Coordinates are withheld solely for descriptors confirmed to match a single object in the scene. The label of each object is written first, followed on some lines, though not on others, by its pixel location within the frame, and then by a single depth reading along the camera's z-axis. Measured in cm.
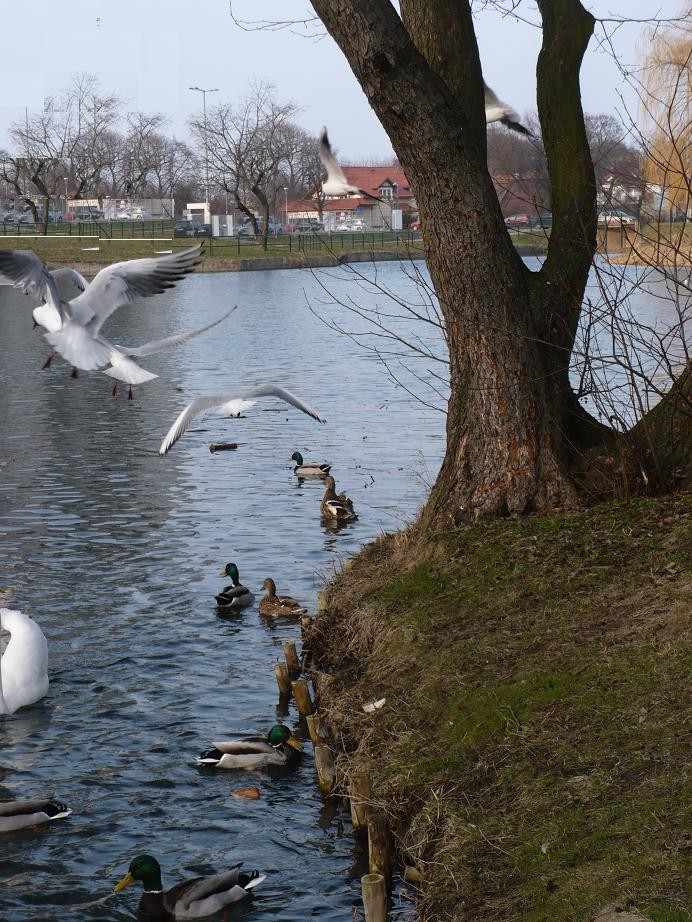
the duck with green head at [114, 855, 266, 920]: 637
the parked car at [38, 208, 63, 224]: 9655
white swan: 907
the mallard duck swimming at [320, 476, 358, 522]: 1435
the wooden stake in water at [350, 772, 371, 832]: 654
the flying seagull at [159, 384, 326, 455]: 1277
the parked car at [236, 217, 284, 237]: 8780
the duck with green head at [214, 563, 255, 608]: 1117
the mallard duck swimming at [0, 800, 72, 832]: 725
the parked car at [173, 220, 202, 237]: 7944
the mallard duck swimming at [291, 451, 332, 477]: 1680
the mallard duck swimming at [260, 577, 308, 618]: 1095
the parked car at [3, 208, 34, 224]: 9670
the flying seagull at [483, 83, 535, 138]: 1061
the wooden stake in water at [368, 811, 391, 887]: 614
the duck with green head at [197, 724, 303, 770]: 791
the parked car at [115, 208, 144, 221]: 10644
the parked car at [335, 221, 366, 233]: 8926
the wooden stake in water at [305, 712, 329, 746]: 771
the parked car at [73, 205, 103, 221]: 9362
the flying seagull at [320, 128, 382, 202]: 1403
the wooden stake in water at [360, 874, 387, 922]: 552
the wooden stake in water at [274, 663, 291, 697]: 909
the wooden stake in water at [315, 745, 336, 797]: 739
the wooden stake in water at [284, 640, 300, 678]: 936
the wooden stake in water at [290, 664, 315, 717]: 850
